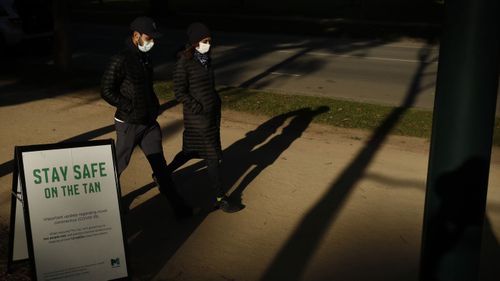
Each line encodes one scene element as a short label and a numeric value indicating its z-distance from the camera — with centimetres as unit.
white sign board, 444
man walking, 553
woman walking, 569
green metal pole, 267
